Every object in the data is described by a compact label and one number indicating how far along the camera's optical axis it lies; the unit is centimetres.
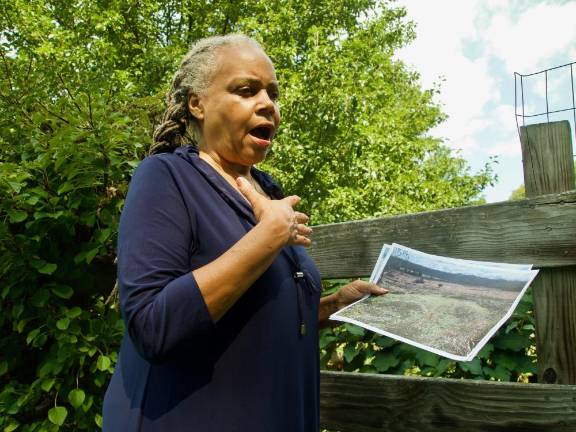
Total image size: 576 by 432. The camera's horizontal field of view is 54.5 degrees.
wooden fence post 165
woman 118
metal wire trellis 223
